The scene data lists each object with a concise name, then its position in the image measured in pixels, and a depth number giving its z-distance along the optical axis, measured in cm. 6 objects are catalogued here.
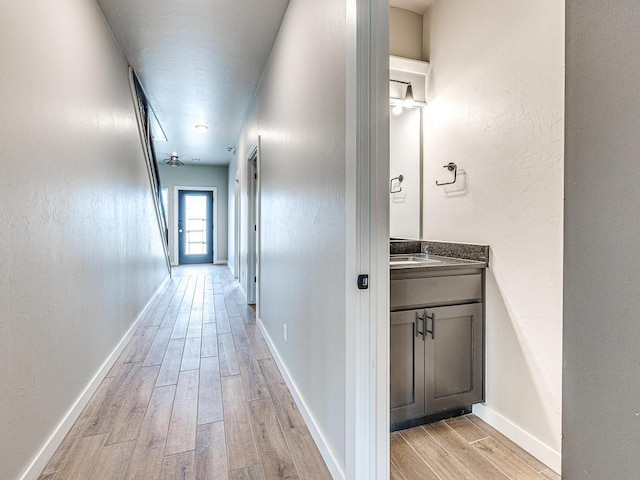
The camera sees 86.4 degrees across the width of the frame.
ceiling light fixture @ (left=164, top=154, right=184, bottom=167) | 753
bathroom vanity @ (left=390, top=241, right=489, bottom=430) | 180
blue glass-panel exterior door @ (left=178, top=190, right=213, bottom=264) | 875
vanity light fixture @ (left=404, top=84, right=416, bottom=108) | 243
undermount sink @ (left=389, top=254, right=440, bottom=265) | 206
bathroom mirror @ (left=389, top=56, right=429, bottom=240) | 242
